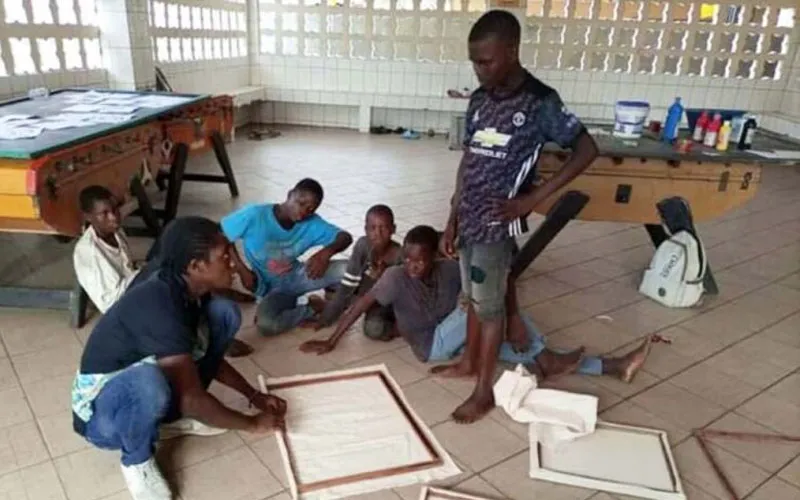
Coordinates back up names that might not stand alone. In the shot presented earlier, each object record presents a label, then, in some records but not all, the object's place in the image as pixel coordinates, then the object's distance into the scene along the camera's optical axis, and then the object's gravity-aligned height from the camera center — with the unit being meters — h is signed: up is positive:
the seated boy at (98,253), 2.31 -0.87
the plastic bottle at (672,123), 3.20 -0.38
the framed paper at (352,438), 1.73 -1.22
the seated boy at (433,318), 2.30 -1.06
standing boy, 1.70 -0.36
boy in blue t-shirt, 2.52 -0.93
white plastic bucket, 3.13 -0.36
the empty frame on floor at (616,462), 1.75 -1.21
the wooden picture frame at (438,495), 1.66 -1.20
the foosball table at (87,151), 2.09 -0.56
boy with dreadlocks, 1.47 -0.82
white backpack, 2.97 -1.05
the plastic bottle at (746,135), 3.06 -0.40
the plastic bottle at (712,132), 3.04 -0.39
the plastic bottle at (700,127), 3.15 -0.39
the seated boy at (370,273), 2.49 -0.97
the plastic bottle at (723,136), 3.01 -0.40
